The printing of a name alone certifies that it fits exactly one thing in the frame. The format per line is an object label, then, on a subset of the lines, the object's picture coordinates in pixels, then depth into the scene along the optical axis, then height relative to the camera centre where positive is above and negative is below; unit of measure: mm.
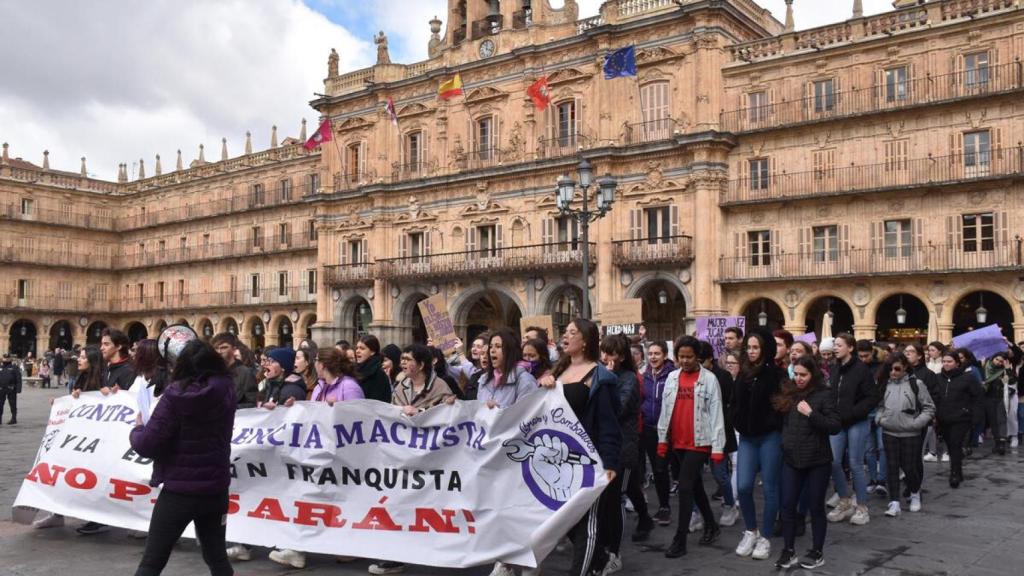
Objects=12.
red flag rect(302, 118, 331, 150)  37156 +7281
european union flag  27812 +7636
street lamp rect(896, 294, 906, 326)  26016 -436
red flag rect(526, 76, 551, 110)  30453 +7350
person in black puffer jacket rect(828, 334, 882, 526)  8531 -1045
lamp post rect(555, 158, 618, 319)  18250 +2331
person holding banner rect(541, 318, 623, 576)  6496 -749
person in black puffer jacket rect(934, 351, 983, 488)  11422 -1447
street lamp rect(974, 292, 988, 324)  24750 -385
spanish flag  31875 +7938
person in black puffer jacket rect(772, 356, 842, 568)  7039 -1165
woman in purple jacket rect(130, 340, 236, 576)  5234 -827
